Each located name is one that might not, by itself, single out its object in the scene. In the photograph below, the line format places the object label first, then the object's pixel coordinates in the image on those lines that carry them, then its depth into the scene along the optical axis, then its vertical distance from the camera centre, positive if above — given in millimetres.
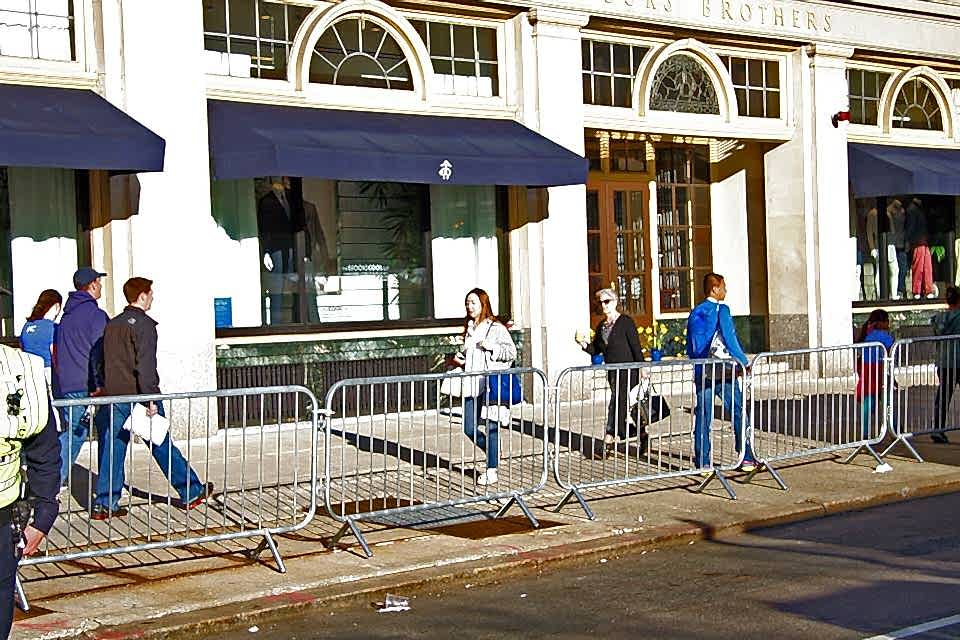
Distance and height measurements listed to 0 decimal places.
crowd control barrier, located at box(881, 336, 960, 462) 13352 -897
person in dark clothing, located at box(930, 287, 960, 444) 13617 -813
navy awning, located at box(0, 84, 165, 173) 12711 +1630
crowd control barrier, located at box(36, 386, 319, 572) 8883 -1269
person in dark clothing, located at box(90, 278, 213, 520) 9766 -472
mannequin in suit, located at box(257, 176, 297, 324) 16000 +795
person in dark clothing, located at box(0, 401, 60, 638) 4508 -550
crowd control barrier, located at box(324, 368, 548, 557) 9945 -1078
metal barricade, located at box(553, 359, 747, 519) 11336 -1064
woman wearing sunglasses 13078 -360
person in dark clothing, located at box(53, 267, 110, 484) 11078 -181
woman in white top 11789 -303
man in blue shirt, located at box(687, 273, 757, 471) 11883 -508
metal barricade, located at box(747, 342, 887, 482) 12516 -966
